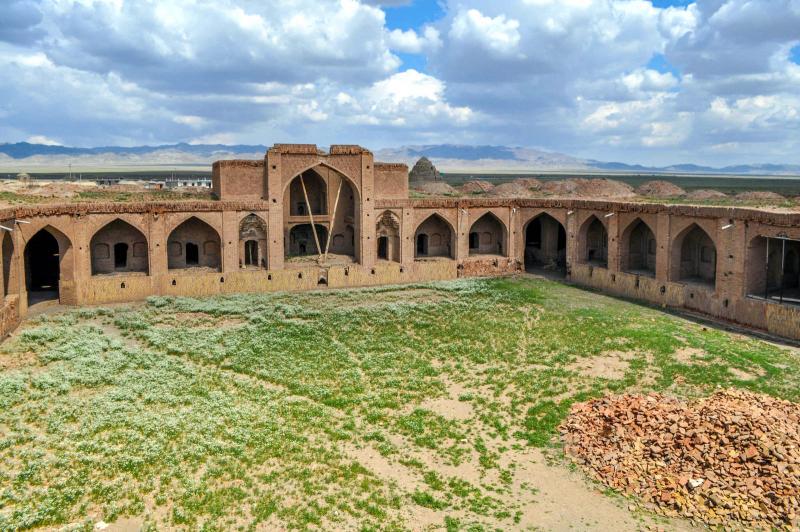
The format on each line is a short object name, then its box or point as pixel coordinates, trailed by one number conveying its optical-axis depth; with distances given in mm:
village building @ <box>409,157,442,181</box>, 58031
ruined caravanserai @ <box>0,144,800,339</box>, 26125
